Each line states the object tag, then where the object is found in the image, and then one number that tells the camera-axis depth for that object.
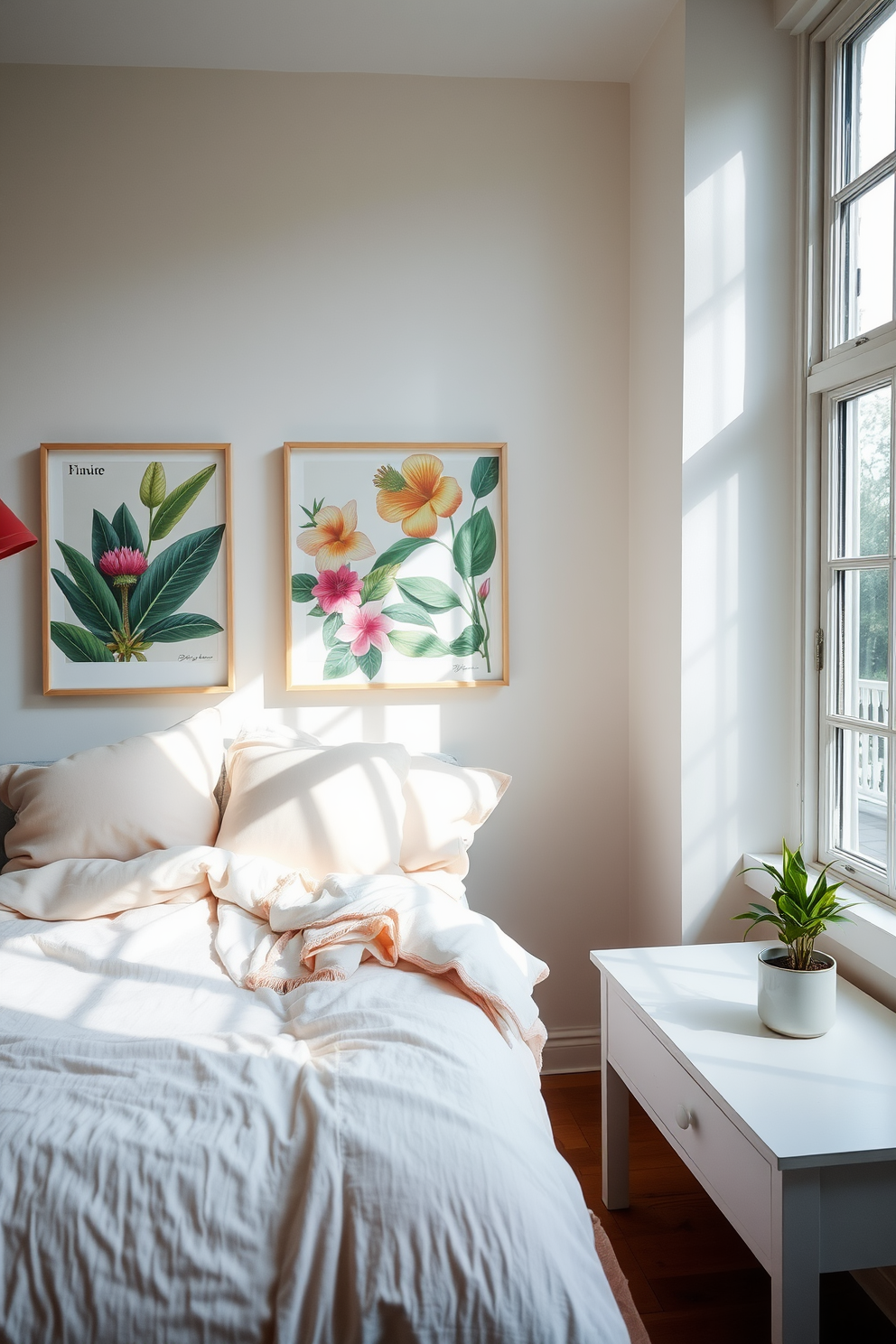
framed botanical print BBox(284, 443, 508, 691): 2.61
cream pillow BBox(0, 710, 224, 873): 2.16
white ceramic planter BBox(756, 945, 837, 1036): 1.64
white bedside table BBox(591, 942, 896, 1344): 1.35
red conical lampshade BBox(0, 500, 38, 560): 2.21
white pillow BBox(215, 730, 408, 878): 2.14
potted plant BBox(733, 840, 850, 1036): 1.64
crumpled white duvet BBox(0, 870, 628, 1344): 1.01
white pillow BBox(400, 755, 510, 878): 2.30
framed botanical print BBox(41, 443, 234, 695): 2.55
